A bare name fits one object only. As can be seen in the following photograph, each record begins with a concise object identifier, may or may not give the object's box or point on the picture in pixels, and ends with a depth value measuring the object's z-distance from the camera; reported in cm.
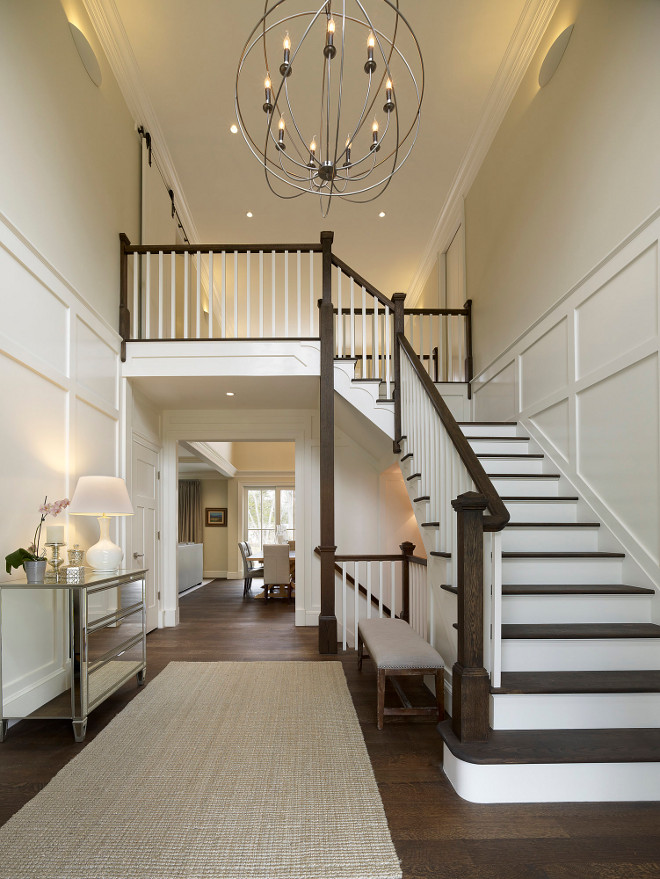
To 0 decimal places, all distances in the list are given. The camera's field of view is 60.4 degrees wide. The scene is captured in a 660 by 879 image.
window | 1320
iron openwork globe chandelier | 462
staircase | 223
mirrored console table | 291
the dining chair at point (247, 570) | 965
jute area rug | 184
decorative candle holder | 312
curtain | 1329
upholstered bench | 307
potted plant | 286
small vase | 288
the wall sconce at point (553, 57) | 396
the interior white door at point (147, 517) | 550
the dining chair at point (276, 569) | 920
